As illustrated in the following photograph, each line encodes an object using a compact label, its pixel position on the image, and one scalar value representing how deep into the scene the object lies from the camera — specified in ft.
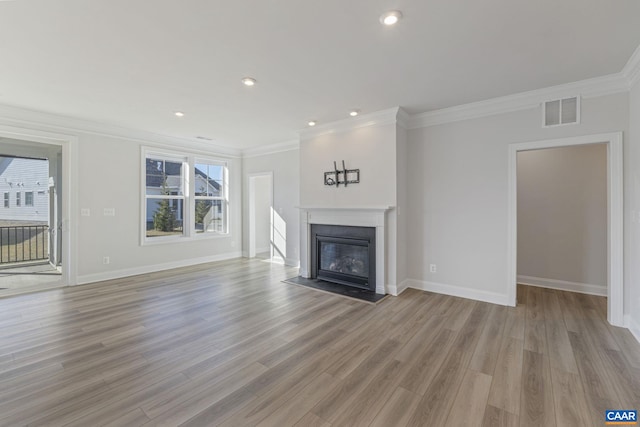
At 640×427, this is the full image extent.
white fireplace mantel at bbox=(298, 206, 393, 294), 13.56
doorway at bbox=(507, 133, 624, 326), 9.82
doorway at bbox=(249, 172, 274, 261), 22.90
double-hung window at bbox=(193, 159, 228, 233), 20.85
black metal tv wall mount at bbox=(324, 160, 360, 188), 14.64
